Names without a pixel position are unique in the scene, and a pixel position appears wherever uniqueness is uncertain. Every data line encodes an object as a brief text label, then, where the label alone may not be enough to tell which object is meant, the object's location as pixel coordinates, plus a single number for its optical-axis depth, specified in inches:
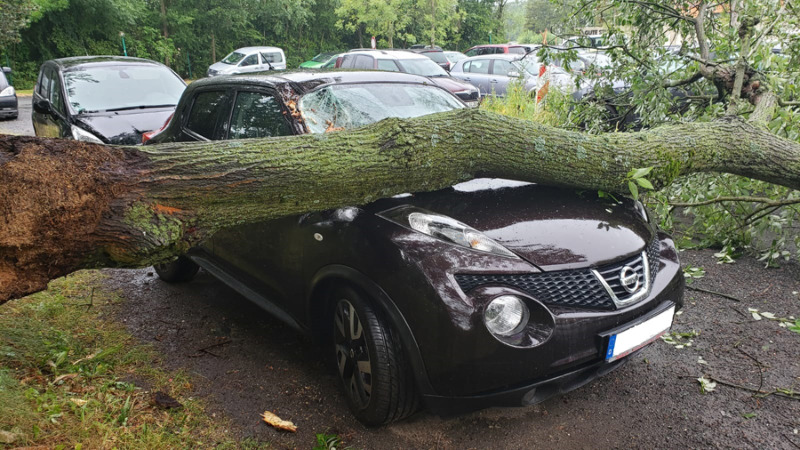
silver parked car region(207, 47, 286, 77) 900.6
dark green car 918.4
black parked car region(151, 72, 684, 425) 90.9
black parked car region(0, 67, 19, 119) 550.9
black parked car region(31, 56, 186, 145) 283.4
